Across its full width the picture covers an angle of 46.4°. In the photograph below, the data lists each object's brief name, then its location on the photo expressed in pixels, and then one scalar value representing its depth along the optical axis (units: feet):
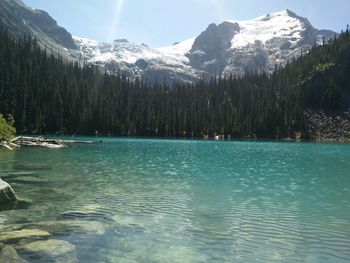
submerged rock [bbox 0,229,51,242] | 52.90
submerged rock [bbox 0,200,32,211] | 72.92
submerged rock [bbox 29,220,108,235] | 58.49
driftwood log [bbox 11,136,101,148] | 264.93
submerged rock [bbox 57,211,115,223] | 67.15
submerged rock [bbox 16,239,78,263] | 46.60
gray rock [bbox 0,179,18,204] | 74.90
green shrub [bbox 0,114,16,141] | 241.53
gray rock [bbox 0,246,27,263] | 44.34
